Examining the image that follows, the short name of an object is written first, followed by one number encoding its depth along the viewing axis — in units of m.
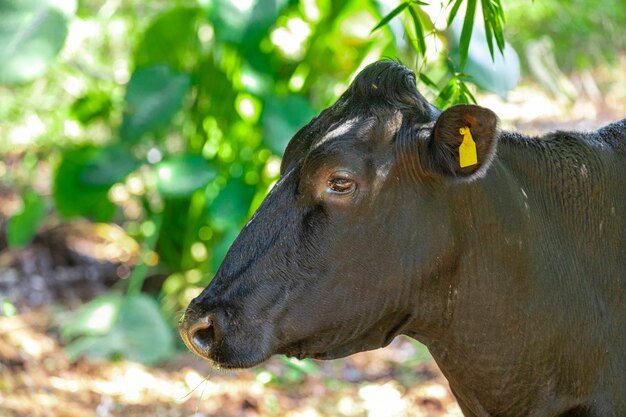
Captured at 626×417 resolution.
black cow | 5.74
